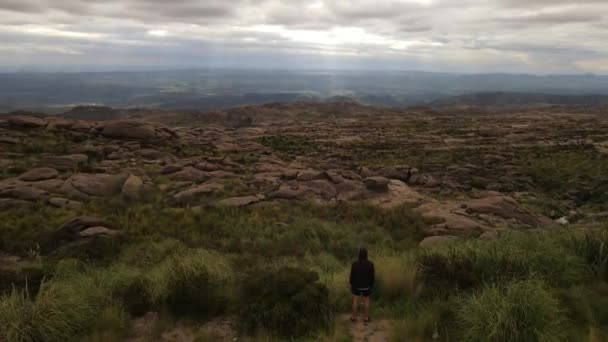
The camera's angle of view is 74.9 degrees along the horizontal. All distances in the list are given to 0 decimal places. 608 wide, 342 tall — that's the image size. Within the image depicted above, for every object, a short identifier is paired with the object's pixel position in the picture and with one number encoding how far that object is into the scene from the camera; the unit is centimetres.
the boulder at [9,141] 2916
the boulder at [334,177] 2486
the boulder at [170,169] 2523
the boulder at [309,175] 2503
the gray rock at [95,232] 1408
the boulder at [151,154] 3023
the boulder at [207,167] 2675
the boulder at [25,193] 1808
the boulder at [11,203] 1692
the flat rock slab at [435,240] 1360
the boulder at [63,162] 2378
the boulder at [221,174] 2495
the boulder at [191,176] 2388
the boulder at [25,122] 3549
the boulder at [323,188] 2248
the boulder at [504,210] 1911
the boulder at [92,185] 1948
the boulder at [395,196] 2166
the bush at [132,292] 889
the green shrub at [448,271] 898
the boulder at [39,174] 2084
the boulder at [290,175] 2574
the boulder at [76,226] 1404
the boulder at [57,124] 3599
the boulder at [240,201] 1923
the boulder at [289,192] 2155
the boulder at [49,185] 1942
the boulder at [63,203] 1750
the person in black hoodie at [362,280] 877
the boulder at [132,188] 1969
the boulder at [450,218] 1648
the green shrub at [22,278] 924
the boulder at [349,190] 2255
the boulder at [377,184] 2419
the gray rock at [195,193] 1994
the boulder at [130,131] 3616
